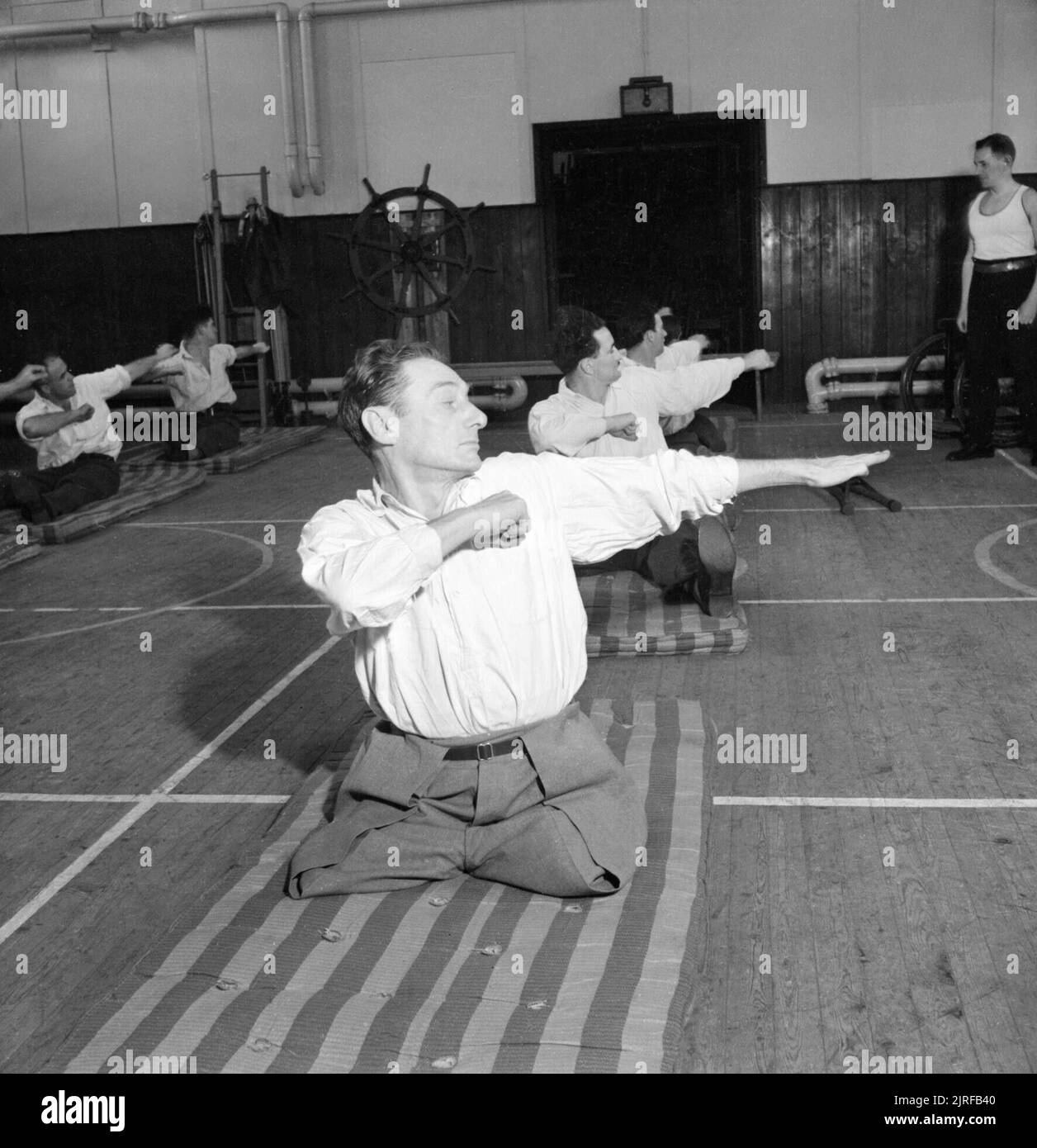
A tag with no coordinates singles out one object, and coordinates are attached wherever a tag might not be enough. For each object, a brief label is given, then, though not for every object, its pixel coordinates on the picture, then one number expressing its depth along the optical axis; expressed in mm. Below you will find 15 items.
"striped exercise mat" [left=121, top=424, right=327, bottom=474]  8734
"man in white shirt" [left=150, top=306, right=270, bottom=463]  9172
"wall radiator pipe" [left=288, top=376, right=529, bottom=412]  10509
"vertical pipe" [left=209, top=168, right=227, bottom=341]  10312
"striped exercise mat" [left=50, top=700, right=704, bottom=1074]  2031
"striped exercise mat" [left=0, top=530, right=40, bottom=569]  6203
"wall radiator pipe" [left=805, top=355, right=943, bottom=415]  10422
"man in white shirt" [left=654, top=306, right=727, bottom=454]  6193
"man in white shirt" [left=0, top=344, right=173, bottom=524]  6945
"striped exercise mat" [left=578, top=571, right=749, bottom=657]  4289
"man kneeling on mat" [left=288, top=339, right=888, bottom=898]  2455
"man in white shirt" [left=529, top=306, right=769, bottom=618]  4504
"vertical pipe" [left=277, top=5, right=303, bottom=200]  10531
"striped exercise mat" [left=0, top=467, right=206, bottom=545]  6629
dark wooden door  10961
